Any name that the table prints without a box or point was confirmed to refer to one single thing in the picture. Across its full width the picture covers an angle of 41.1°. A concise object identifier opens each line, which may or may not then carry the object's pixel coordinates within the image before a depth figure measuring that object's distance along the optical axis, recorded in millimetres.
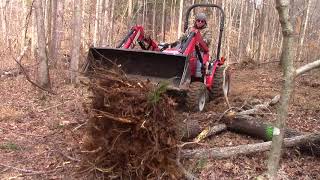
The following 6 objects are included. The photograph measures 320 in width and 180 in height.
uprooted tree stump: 5012
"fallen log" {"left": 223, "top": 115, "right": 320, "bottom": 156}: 6152
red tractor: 7793
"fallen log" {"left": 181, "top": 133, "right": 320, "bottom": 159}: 5734
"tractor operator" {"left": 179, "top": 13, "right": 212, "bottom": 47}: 9242
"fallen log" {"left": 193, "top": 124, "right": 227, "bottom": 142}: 6391
